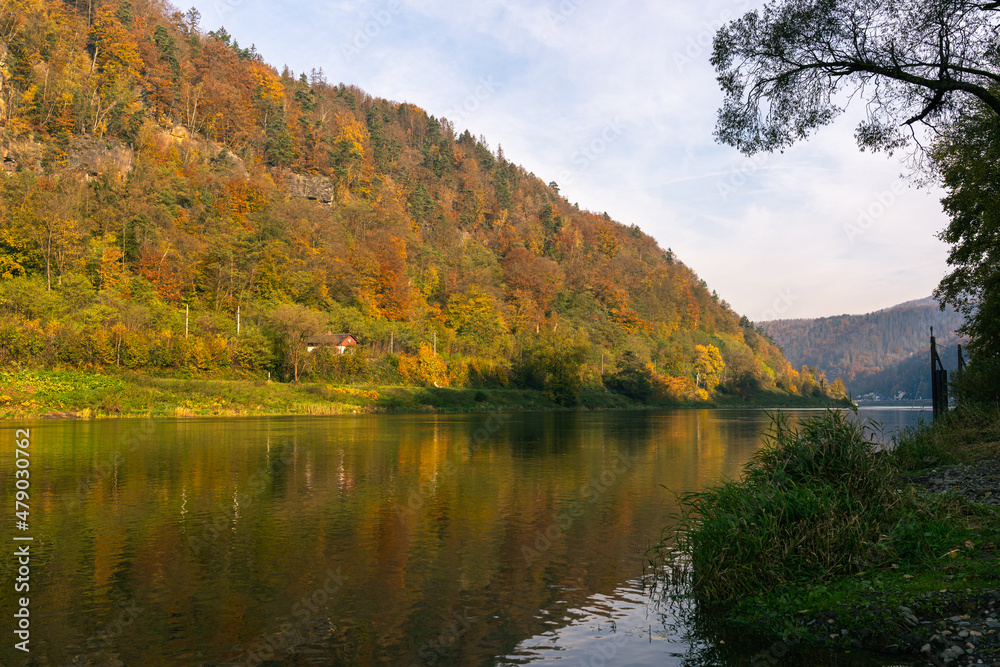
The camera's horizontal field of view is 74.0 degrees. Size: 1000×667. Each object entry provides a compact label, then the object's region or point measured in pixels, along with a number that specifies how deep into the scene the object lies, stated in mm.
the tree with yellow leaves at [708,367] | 150750
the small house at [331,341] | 82500
